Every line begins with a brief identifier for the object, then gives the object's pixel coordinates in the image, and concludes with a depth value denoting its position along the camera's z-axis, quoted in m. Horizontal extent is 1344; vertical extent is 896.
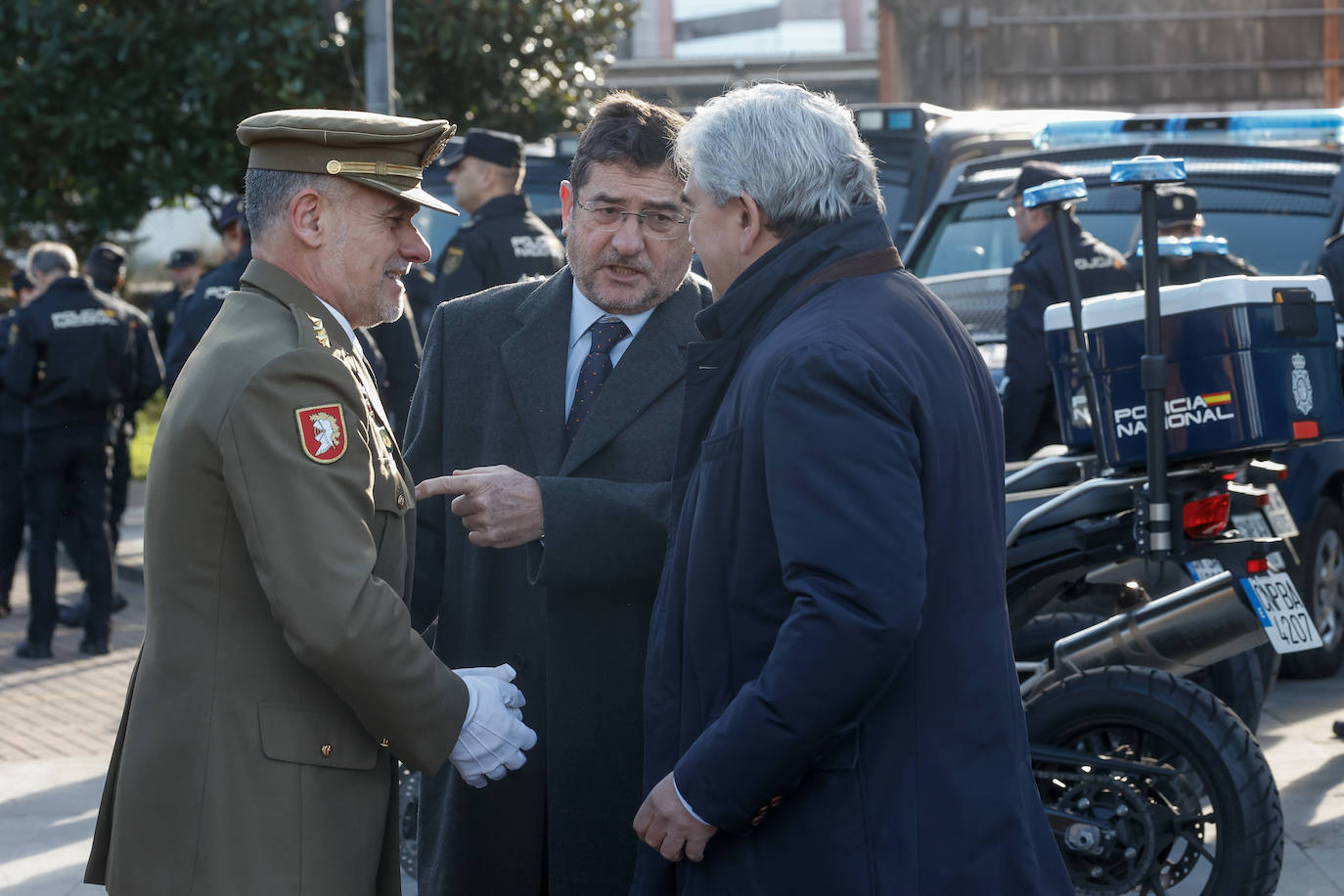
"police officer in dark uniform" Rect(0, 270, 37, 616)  9.45
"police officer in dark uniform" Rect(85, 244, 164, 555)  8.94
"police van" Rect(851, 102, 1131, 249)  9.64
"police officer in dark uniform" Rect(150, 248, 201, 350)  11.19
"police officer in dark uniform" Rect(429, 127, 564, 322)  7.19
